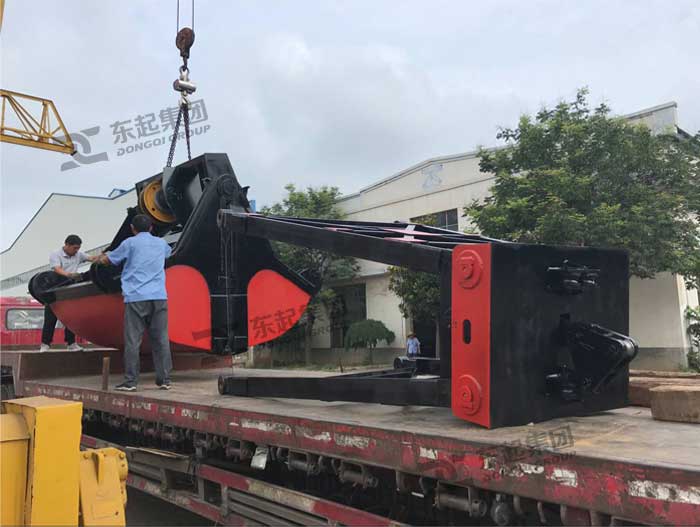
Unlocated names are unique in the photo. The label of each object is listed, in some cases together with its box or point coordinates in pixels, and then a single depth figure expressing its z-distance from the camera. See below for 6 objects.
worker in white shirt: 5.61
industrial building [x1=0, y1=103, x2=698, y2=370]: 12.70
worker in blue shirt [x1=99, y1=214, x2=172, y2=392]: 4.06
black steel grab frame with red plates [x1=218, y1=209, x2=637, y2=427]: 2.15
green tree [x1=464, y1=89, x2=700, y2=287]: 11.02
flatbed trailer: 1.57
